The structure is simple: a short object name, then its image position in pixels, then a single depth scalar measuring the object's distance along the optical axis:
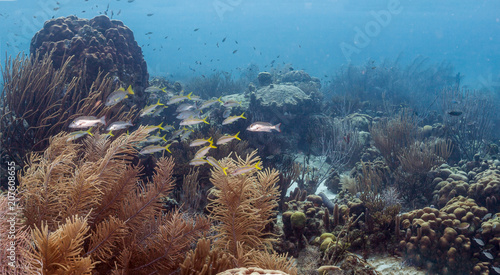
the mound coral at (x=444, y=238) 3.69
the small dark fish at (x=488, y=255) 3.46
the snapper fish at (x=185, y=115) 6.91
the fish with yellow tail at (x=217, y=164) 2.46
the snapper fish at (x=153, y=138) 5.67
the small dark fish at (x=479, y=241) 3.64
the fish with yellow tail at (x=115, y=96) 5.10
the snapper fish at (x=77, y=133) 4.04
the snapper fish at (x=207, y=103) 6.89
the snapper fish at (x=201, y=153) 4.42
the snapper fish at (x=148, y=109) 6.11
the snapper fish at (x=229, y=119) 5.84
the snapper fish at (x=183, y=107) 7.40
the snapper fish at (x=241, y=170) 2.52
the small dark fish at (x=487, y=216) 3.95
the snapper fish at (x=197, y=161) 4.44
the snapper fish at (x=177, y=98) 7.29
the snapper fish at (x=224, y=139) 4.71
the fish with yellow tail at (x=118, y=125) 4.75
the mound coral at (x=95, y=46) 7.49
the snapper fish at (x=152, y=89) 7.84
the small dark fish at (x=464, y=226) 3.82
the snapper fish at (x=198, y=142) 4.91
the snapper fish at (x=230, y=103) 6.97
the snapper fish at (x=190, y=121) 5.50
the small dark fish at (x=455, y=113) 8.78
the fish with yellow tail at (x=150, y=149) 5.15
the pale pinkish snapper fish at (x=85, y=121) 4.13
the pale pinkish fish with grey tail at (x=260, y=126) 5.02
